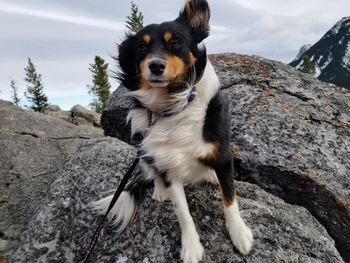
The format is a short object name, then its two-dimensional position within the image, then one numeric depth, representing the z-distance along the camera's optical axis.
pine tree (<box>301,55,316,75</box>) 38.84
